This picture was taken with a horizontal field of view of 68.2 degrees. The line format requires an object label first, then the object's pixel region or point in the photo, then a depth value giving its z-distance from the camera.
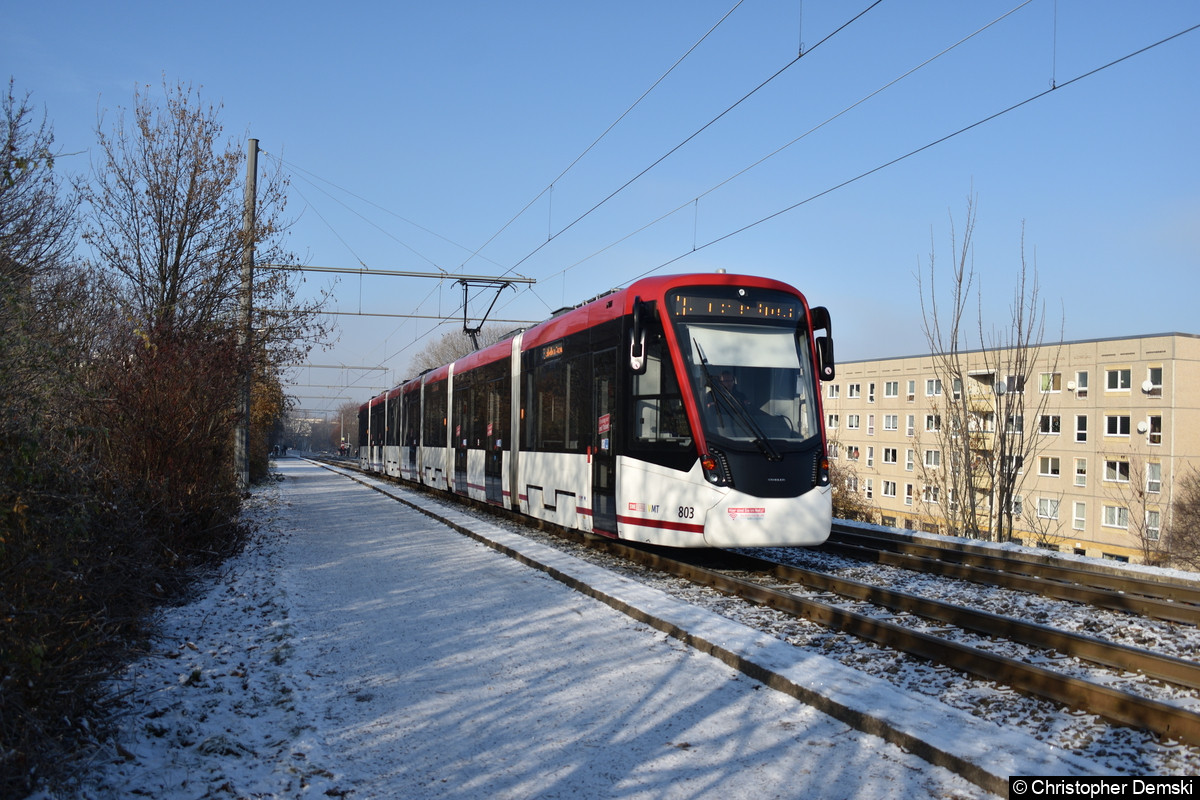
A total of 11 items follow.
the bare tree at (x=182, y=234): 14.94
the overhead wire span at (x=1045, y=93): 9.09
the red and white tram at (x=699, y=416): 10.21
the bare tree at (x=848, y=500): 22.25
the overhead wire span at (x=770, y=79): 10.52
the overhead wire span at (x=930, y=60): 9.89
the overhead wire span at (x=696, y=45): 12.09
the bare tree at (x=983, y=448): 17.77
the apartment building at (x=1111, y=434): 43.69
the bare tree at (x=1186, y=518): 37.63
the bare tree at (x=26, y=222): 4.98
